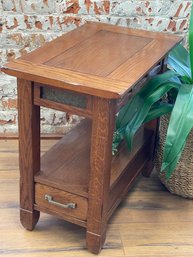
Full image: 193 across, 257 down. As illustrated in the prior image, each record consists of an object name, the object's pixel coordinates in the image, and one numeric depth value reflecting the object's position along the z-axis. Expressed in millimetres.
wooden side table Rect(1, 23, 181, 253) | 1418
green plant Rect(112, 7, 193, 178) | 1552
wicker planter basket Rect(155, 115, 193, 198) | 1829
